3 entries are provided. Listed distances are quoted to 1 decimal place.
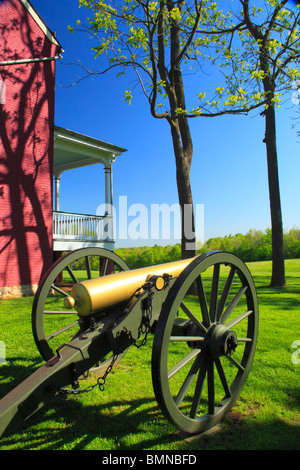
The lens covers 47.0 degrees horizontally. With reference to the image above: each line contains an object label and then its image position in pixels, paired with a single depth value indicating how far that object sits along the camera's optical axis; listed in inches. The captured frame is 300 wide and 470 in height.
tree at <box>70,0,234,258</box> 339.9
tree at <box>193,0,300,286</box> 453.4
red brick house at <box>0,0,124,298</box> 433.1
